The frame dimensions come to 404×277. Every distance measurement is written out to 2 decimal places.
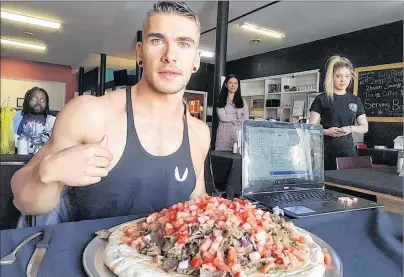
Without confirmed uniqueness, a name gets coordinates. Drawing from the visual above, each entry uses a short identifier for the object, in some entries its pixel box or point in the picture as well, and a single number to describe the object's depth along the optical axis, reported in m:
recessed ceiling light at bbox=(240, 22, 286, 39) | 4.79
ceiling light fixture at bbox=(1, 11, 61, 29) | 4.76
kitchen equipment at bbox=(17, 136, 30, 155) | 2.15
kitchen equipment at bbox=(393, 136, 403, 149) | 3.52
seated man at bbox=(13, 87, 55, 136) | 1.80
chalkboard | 4.27
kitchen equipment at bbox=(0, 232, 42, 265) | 0.50
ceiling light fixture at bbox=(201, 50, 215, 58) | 6.18
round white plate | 0.49
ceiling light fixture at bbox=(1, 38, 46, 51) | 6.24
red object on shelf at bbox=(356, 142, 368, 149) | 4.43
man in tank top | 0.89
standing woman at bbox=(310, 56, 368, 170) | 2.21
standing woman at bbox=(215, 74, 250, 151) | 2.62
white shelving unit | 5.38
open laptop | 1.00
